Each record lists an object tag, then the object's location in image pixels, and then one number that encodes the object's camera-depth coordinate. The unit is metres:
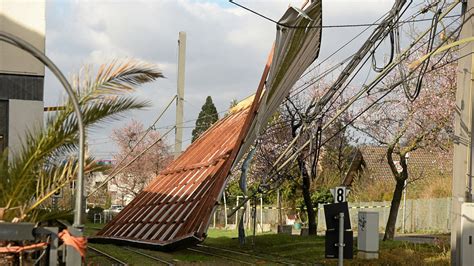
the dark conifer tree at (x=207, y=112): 80.01
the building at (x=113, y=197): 72.31
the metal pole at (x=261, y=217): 49.53
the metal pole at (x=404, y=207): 43.18
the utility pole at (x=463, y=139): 16.81
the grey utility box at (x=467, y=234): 16.04
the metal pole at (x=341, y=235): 13.35
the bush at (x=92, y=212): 59.83
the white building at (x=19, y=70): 19.17
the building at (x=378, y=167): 47.41
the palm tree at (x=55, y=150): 10.03
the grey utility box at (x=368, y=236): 21.92
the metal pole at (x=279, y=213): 44.65
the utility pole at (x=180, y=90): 34.50
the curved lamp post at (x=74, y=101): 8.26
